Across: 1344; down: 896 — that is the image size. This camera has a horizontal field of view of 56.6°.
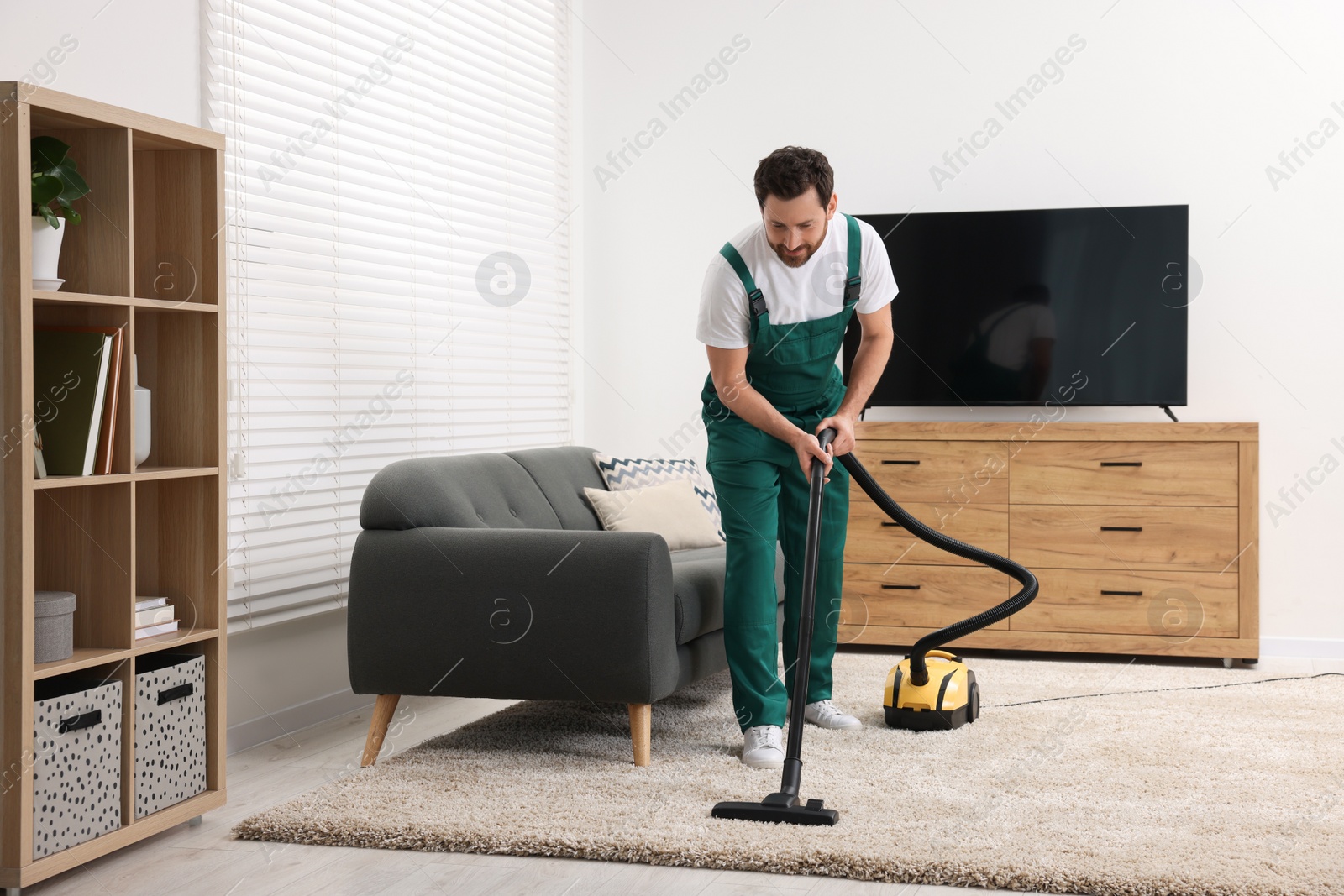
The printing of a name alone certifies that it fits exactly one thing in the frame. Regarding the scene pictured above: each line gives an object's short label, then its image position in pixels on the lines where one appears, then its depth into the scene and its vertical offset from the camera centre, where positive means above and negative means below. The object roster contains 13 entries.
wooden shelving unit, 1.94 -0.02
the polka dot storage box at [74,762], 1.99 -0.56
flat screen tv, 4.16 +0.39
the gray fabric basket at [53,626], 2.05 -0.34
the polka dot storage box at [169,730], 2.22 -0.56
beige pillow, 3.52 -0.26
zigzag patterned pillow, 3.70 -0.16
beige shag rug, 2.01 -0.72
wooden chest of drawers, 3.94 -0.36
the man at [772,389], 2.68 +0.07
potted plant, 2.02 +0.38
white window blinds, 3.00 +0.48
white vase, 2.25 -0.01
